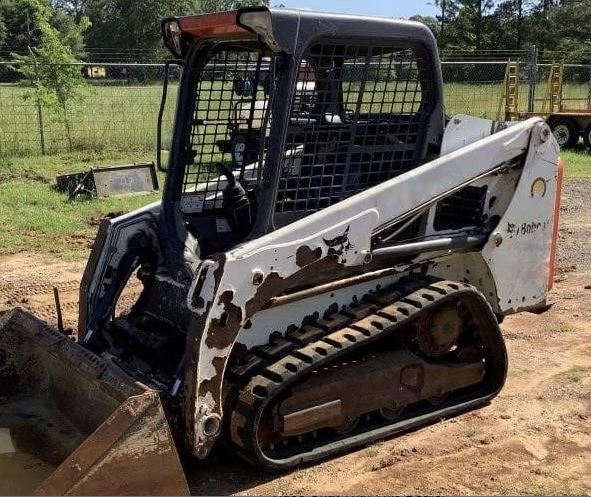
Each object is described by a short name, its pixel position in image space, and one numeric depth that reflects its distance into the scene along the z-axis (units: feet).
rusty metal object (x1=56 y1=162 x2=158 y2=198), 34.71
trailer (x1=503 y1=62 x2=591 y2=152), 59.16
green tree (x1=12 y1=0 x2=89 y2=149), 46.60
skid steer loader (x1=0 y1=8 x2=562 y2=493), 12.08
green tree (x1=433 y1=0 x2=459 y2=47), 183.93
